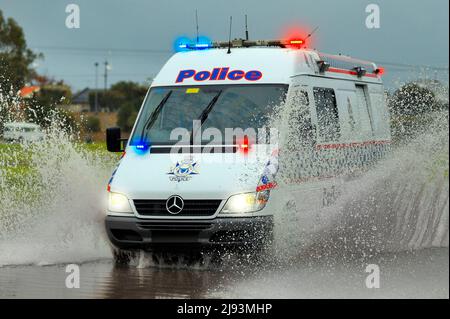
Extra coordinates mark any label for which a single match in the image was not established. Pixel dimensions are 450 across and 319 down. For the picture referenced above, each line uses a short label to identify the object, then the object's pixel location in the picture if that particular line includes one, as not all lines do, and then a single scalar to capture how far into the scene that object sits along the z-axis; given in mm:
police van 10070
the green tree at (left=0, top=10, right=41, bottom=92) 67750
